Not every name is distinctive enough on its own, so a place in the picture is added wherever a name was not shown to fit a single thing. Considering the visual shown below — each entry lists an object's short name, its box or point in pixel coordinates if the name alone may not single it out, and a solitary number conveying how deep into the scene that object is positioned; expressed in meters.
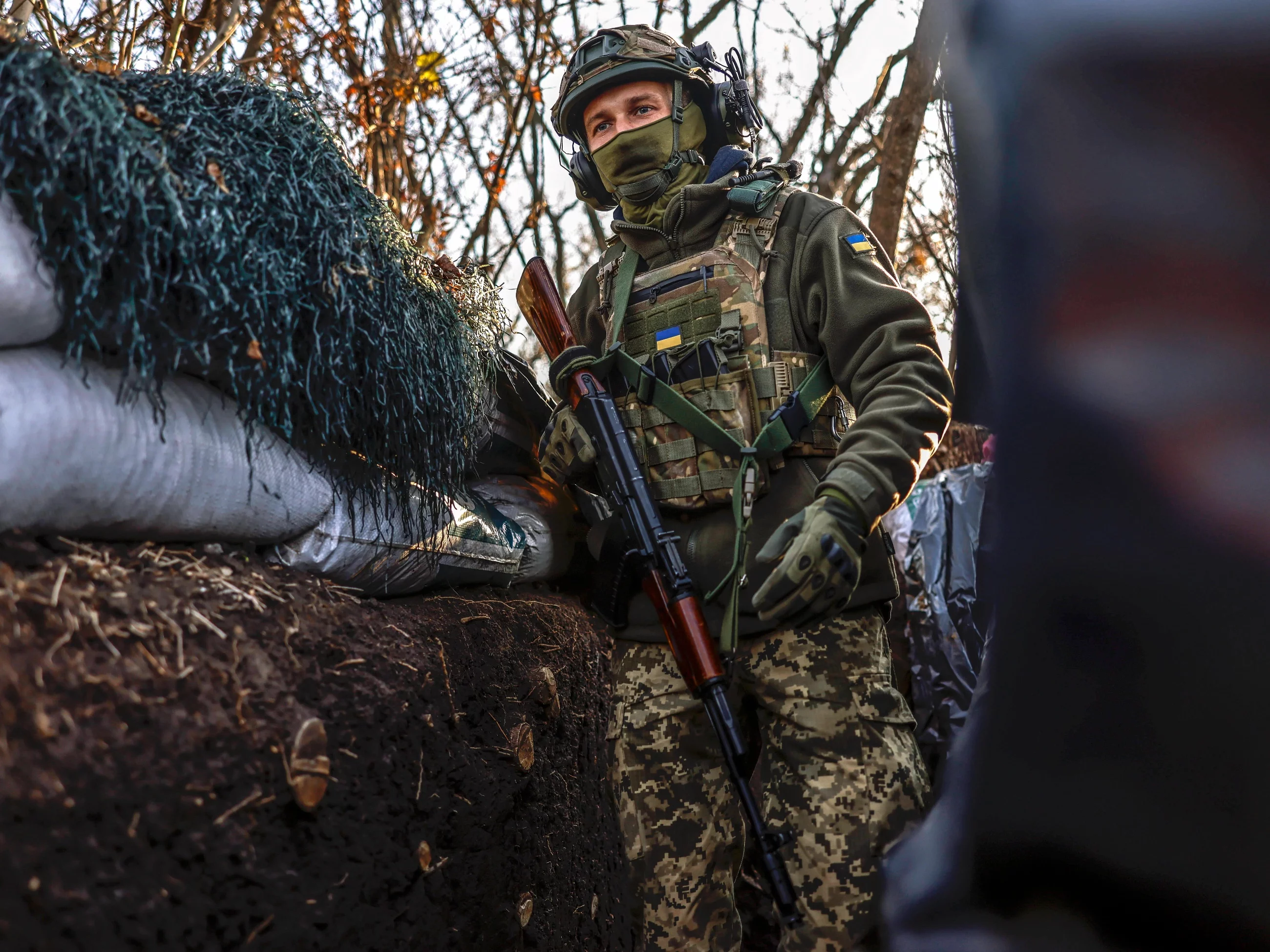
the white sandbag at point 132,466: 1.16
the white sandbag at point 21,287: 1.14
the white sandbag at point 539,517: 2.32
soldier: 1.64
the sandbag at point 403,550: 1.64
